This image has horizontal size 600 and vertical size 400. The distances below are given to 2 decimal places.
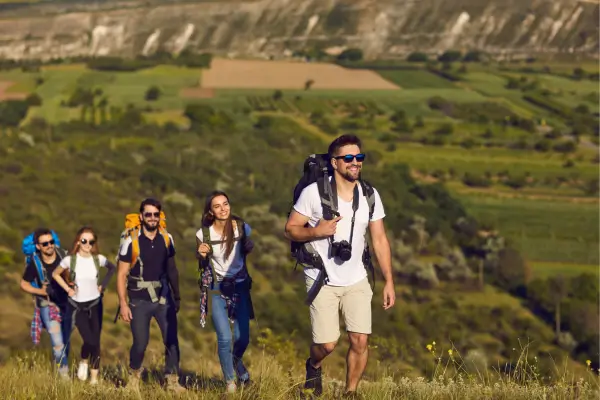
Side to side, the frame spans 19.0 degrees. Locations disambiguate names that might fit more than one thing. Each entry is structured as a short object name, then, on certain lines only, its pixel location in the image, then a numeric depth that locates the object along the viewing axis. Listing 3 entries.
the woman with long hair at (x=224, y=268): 12.23
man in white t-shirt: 10.54
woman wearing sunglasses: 13.77
